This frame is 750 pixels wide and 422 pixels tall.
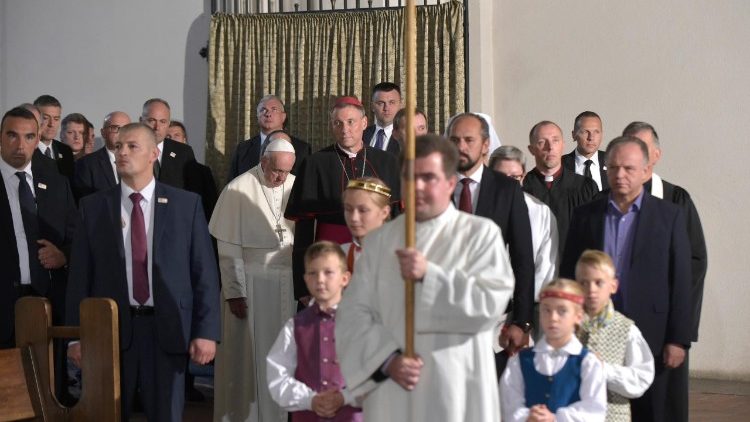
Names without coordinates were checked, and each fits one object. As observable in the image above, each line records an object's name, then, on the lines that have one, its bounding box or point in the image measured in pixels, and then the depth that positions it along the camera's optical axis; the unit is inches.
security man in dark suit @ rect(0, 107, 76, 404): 479.8
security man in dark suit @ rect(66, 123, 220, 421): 409.1
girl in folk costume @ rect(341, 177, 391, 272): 387.2
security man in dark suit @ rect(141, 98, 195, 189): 639.1
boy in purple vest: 370.0
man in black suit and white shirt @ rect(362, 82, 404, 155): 650.8
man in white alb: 290.7
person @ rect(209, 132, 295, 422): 548.7
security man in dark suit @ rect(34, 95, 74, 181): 645.3
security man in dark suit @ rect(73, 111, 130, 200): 606.2
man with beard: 402.6
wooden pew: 363.6
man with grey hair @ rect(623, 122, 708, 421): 420.8
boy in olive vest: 371.6
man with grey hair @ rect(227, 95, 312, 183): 657.0
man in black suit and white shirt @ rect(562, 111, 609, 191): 619.2
